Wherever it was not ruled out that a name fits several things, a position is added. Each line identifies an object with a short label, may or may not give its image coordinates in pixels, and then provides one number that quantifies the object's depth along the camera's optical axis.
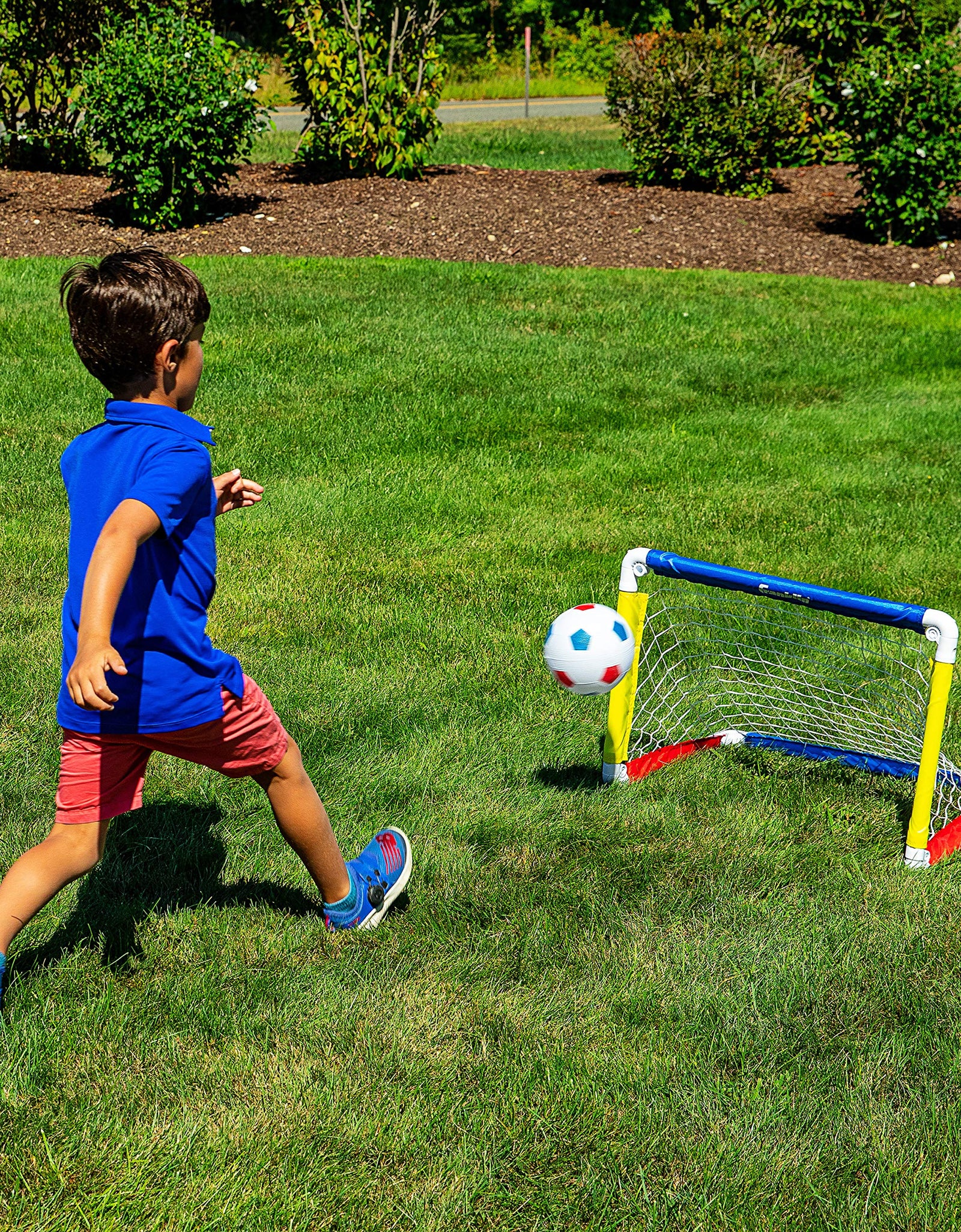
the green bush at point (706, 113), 14.39
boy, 2.69
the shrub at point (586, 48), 40.91
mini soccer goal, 3.77
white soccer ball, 3.83
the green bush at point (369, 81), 13.27
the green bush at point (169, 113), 11.34
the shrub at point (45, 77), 13.91
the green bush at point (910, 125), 12.02
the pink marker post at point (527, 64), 28.56
